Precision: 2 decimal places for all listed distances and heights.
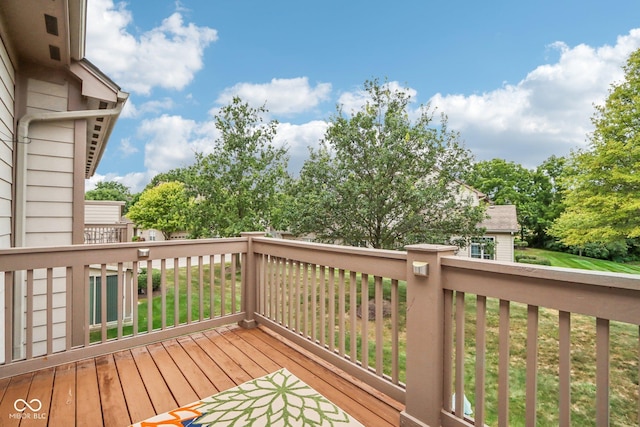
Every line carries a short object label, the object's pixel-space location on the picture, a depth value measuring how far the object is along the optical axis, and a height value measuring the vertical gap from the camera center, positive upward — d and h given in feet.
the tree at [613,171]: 29.09 +4.47
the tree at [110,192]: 123.13 +8.15
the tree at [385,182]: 23.56 +2.57
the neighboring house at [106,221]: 23.41 -0.92
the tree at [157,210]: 70.44 +0.68
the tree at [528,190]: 63.31 +5.70
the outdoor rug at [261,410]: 5.87 -3.89
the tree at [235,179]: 31.50 +3.48
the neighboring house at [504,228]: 43.64 -1.75
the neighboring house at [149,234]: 89.91 -6.31
